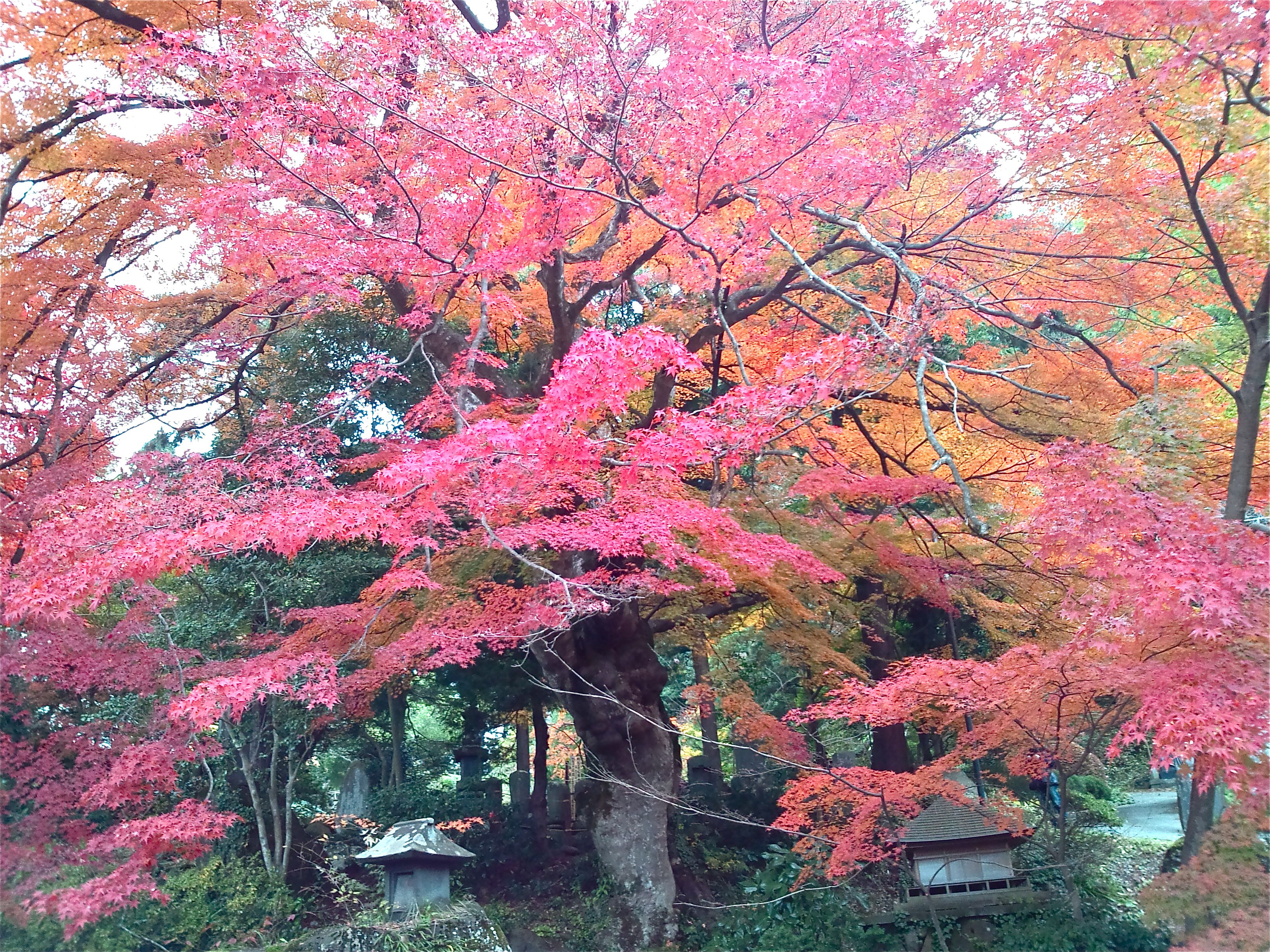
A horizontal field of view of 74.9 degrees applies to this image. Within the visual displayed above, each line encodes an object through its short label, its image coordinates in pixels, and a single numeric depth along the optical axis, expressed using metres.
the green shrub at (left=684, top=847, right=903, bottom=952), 8.18
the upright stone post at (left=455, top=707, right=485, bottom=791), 12.95
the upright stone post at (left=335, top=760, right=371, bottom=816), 11.84
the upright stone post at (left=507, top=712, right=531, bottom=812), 13.41
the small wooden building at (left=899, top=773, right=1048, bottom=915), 7.46
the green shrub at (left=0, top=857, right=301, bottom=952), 8.16
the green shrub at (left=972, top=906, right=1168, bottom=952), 7.22
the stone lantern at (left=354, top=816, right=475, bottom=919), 7.25
